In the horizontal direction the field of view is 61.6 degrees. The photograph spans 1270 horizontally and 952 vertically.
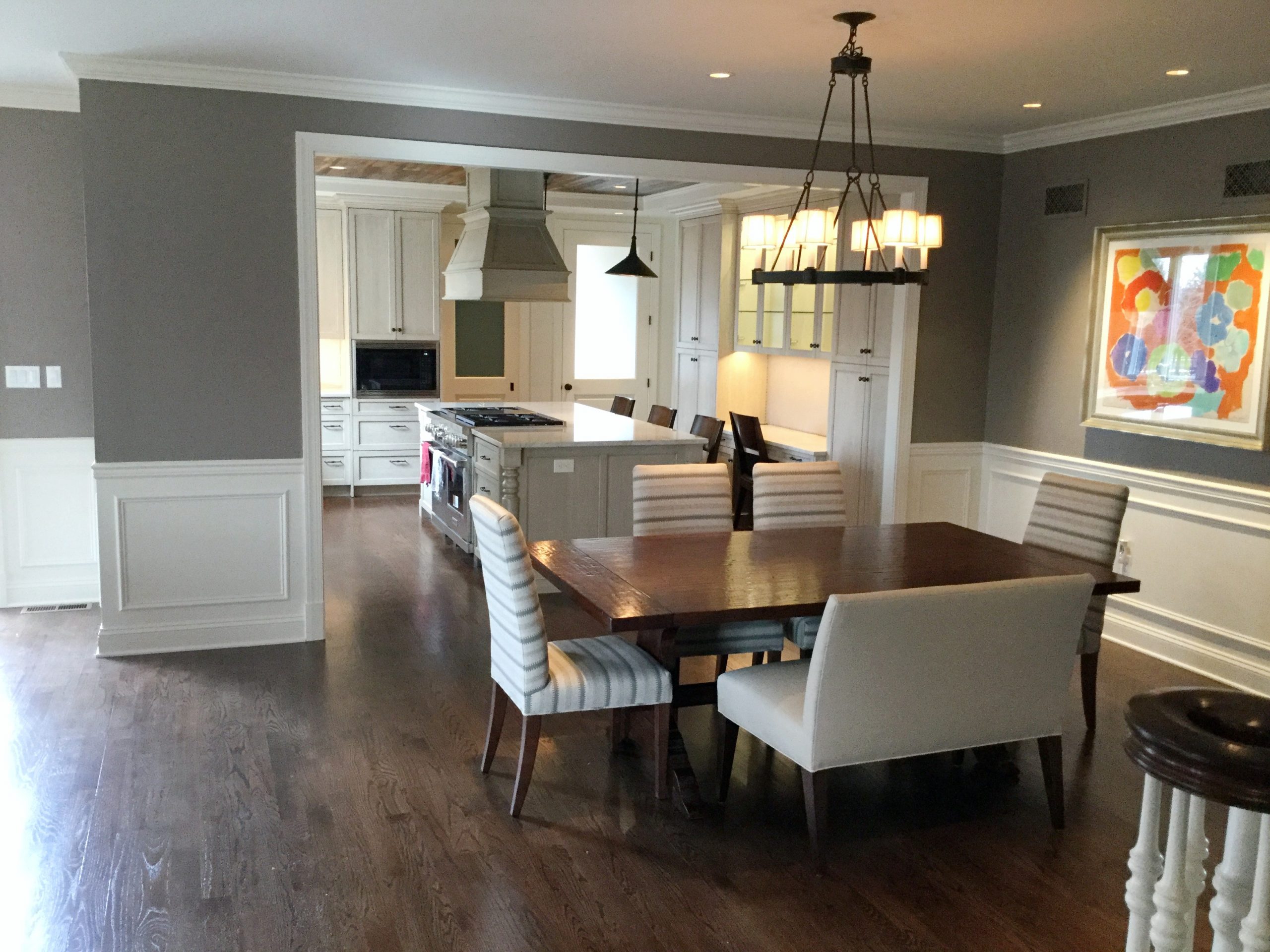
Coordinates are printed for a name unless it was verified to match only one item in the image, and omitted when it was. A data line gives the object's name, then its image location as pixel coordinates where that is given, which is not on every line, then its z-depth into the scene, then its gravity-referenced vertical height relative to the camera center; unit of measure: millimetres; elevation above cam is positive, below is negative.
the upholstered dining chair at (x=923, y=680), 2799 -940
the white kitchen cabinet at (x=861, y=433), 6250 -584
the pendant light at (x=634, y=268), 7777 +464
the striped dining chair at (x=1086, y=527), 3978 -725
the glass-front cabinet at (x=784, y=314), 7008 +148
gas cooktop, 6586 -567
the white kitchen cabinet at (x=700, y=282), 8391 +412
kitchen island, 5793 -781
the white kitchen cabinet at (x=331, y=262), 8570 +504
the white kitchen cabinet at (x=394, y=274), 8602 +420
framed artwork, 4508 +54
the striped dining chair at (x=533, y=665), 3092 -1031
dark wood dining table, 3090 -779
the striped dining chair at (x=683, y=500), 4320 -680
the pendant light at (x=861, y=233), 3400 +341
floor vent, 5398 -1467
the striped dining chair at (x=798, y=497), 4539 -688
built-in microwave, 8680 -346
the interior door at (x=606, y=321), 9773 +90
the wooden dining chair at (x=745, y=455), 6988 -801
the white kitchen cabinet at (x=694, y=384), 8516 -418
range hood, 6637 +517
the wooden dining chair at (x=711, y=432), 6797 -631
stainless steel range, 6598 -803
